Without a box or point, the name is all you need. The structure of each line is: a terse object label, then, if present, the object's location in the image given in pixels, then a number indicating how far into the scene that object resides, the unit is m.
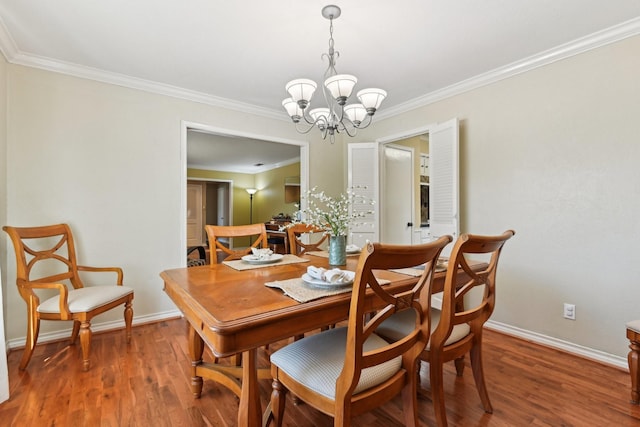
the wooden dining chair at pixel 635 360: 1.66
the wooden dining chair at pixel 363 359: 0.97
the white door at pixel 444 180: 2.88
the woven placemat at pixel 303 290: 1.21
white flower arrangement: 1.74
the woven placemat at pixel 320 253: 2.36
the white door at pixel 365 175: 3.85
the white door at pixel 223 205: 8.81
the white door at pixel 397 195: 3.98
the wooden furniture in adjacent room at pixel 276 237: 5.86
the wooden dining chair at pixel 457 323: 1.30
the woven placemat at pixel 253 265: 1.84
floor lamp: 8.62
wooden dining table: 1.00
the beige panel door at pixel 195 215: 8.45
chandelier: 1.83
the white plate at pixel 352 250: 2.36
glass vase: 1.86
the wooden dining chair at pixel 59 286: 2.01
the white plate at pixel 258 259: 1.93
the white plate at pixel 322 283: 1.32
